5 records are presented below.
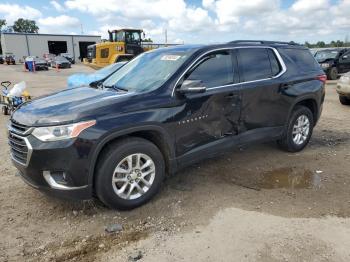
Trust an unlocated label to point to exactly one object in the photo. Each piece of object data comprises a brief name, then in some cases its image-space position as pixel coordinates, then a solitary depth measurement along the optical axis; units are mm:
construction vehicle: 21328
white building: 61250
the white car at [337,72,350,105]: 10066
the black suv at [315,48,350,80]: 17984
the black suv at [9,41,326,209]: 3547
